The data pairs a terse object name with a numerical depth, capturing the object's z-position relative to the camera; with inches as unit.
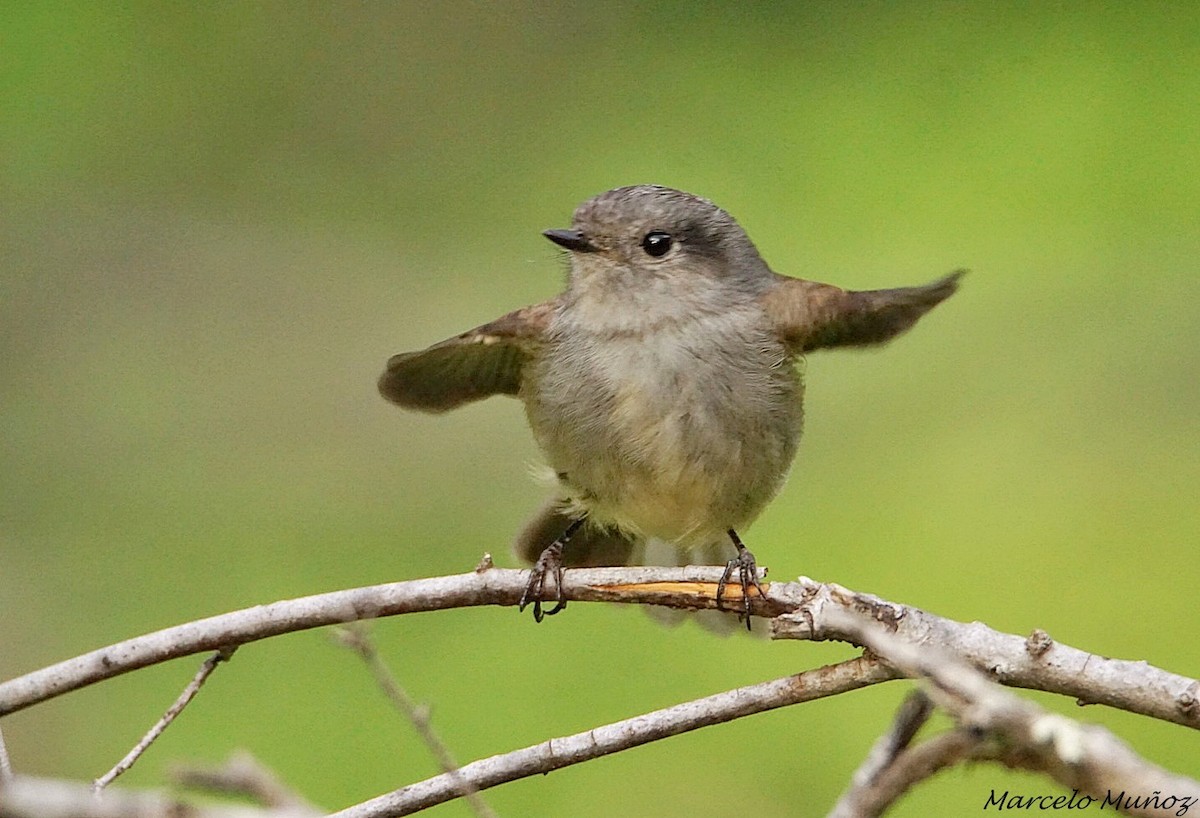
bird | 115.6
